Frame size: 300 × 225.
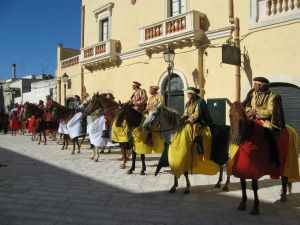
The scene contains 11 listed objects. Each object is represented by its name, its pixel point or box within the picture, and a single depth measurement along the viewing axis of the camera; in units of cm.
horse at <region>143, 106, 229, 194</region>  546
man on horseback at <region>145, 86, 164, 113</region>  721
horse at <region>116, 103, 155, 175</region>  697
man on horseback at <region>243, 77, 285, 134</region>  445
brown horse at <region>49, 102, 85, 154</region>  1103
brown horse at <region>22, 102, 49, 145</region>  1297
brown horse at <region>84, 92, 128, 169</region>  846
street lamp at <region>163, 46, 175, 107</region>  1039
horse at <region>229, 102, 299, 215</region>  418
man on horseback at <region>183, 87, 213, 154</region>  535
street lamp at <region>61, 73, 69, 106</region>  1809
